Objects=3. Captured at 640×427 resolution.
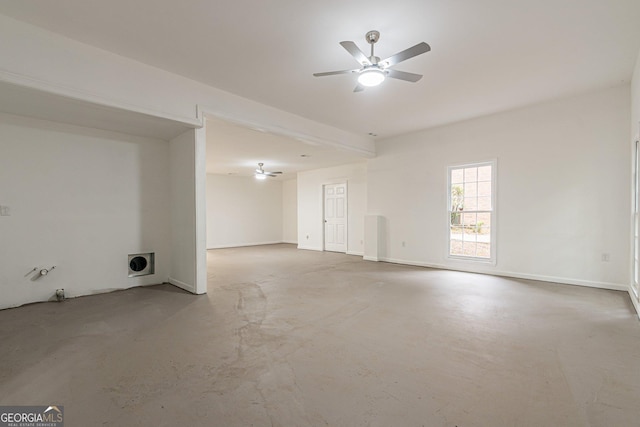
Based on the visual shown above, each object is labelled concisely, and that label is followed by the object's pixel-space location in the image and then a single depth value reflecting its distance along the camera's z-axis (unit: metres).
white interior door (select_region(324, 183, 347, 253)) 8.88
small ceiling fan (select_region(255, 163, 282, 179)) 8.82
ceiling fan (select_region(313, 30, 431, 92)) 2.64
